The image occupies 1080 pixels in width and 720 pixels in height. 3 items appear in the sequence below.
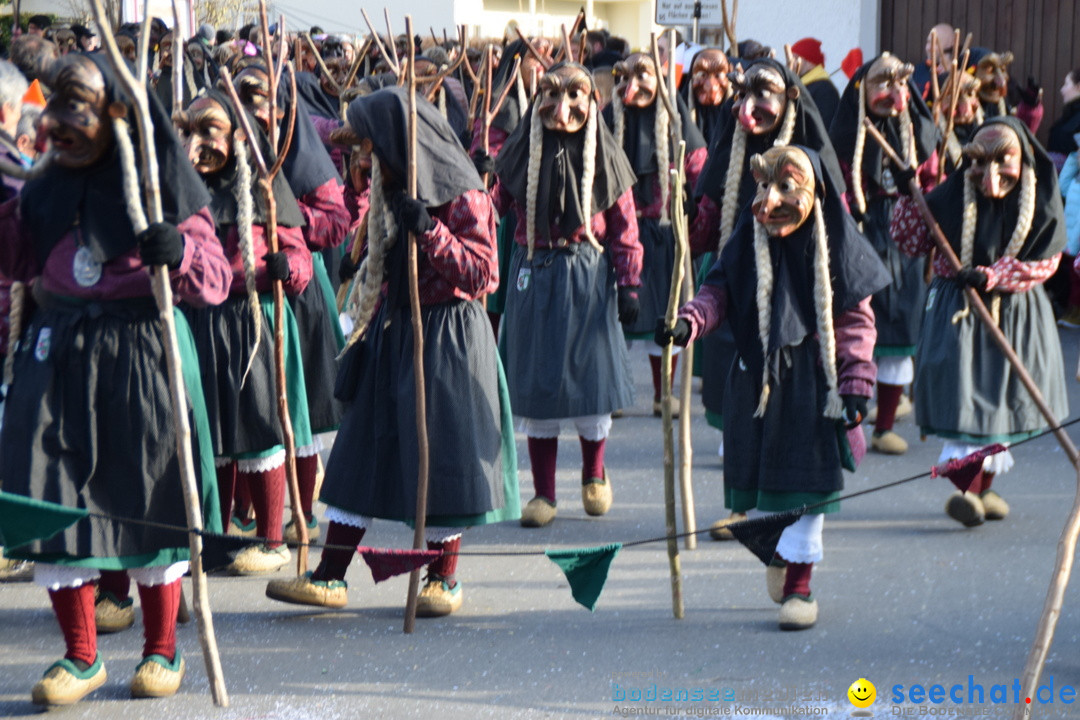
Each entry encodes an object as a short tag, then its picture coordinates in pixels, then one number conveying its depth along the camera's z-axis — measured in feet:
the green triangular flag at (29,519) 25.39
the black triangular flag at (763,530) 28.99
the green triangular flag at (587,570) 28.35
